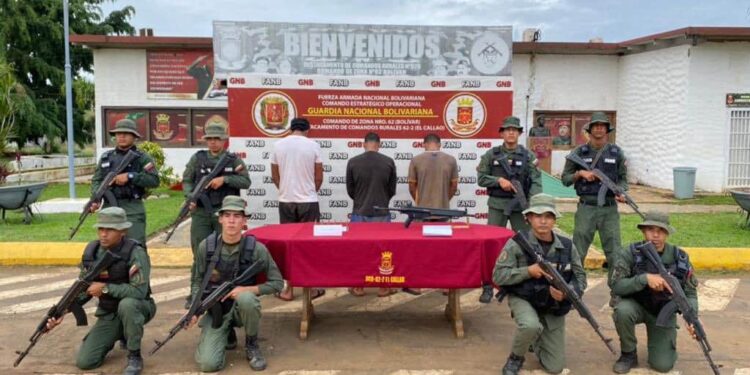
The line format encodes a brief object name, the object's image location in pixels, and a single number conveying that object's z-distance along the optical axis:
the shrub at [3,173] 12.73
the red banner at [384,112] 7.86
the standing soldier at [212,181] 6.46
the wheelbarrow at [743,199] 9.91
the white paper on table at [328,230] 5.34
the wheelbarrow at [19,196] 10.37
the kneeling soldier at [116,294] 4.61
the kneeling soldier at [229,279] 4.75
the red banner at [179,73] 17.72
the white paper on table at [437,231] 5.29
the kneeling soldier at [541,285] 4.62
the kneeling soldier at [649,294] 4.63
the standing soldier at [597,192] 6.62
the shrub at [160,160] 15.45
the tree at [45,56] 24.58
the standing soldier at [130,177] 6.30
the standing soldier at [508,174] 6.64
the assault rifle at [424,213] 5.80
